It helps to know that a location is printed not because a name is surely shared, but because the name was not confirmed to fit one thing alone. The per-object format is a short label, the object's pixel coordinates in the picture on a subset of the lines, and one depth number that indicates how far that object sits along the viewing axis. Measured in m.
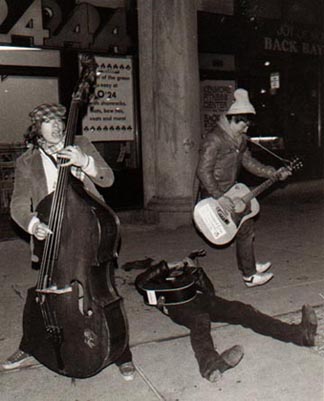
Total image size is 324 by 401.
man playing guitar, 5.28
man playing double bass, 3.51
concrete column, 8.75
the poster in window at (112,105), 8.89
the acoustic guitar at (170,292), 4.41
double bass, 3.22
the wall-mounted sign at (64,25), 8.02
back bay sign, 11.22
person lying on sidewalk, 3.58
